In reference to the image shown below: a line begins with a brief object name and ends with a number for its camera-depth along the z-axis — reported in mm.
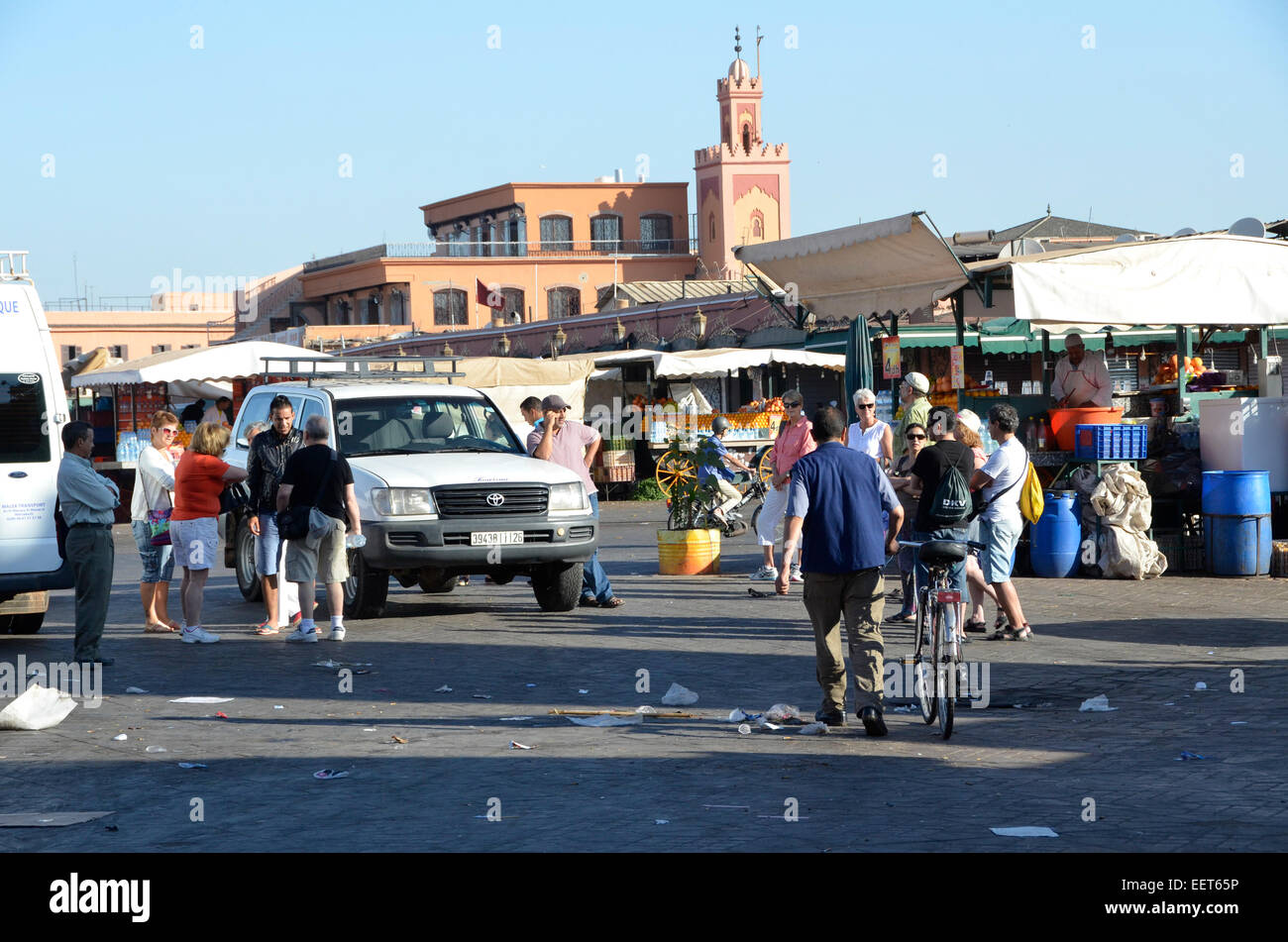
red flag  73438
